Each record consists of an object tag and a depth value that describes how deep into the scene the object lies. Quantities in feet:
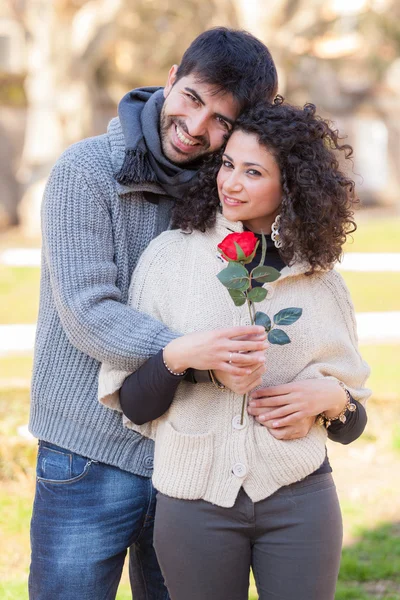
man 14.13
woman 13.18
